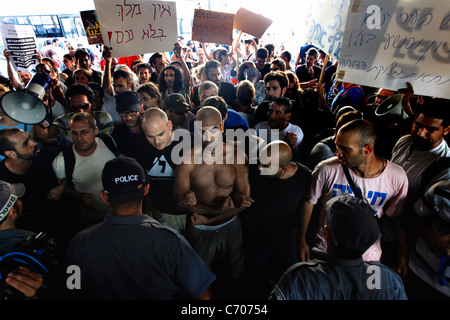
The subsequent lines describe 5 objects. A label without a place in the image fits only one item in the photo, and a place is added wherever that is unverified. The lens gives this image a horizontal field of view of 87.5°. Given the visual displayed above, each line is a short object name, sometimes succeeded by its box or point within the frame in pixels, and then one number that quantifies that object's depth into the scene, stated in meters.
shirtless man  2.57
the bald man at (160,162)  2.79
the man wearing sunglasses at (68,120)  3.46
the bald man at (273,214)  2.40
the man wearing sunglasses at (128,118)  3.25
